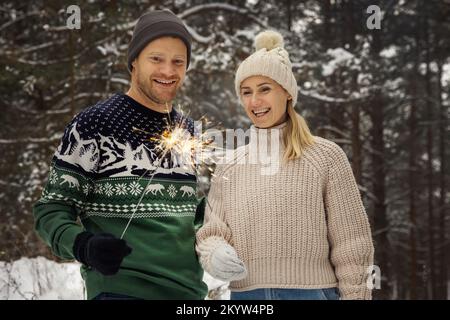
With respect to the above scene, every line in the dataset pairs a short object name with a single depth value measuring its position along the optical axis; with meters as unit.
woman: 2.74
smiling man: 2.50
